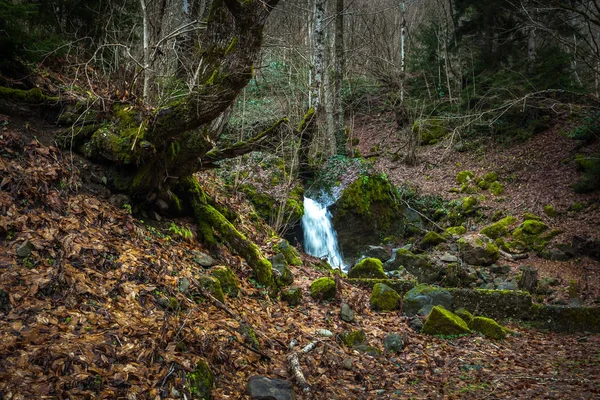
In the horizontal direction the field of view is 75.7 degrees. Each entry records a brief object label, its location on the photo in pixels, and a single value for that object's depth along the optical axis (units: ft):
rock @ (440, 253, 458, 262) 34.63
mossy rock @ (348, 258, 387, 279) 29.40
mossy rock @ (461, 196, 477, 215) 46.16
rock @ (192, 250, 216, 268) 18.49
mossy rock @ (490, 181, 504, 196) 47.60
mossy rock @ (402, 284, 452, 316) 23.97
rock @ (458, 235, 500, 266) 34.78
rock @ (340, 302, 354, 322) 20.94
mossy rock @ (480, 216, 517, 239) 40.32
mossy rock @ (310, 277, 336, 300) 22.54
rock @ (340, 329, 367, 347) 18.50
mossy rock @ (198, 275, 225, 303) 16.39
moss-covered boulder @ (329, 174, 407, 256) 44.29
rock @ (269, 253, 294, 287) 21.99
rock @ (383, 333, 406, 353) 19.05
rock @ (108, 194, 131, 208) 17.58
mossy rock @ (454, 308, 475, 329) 22.92
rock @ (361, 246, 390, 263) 38.63
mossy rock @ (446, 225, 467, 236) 41.28
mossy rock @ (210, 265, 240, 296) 17.97
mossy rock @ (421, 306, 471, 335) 21.33
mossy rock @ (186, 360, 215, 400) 10.64
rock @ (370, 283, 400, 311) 24.19
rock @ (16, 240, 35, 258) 12.28
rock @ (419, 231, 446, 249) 40.16
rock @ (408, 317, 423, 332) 21.86
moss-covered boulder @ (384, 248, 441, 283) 32.83
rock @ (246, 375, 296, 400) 11.63
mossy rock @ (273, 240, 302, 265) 27.17
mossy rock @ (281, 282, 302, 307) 20.97
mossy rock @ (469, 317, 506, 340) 21.53
